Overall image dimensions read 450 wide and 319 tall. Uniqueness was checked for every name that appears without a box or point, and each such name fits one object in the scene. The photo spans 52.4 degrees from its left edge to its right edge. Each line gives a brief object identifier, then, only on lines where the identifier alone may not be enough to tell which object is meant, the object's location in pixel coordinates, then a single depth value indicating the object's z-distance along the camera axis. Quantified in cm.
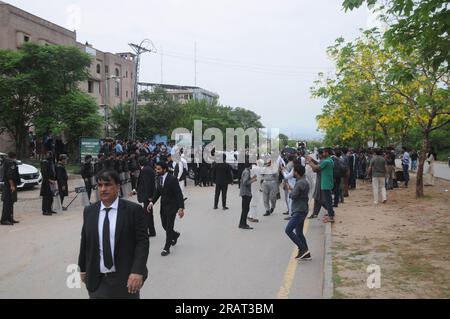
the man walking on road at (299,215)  786
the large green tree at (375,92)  1545
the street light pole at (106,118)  3373
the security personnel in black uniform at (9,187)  1109
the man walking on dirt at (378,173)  1458
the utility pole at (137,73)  3092
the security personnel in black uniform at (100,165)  1557
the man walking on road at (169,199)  834
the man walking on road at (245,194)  1079
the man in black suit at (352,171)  1939
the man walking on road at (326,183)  1112
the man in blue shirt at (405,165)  2055
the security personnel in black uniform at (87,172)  1418
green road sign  1952
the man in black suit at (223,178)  1373
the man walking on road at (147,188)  951
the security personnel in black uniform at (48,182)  1259
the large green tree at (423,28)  707
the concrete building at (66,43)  3478
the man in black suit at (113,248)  403
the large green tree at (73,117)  2523
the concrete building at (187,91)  10994
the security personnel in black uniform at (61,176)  1331
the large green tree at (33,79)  2469
